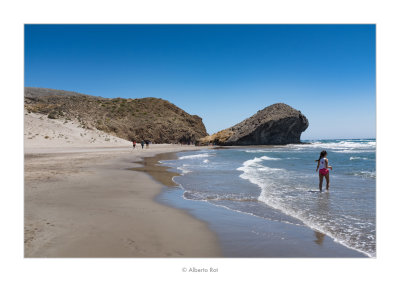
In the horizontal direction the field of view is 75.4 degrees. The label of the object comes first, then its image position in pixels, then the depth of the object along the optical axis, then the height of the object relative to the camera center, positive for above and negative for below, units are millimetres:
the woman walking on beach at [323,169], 9288 -1083
